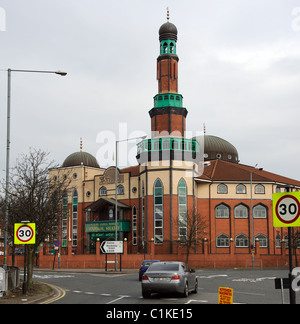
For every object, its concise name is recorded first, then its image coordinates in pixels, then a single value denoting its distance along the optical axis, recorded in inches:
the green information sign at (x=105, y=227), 2419.5
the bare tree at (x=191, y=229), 2101.5
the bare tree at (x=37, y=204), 895.1
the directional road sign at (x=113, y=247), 1679.4
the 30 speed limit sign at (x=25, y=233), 748.0
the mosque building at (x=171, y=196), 2306.8
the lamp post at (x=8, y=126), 818.2
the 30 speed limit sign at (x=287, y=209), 428.1
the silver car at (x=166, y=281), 709.9
